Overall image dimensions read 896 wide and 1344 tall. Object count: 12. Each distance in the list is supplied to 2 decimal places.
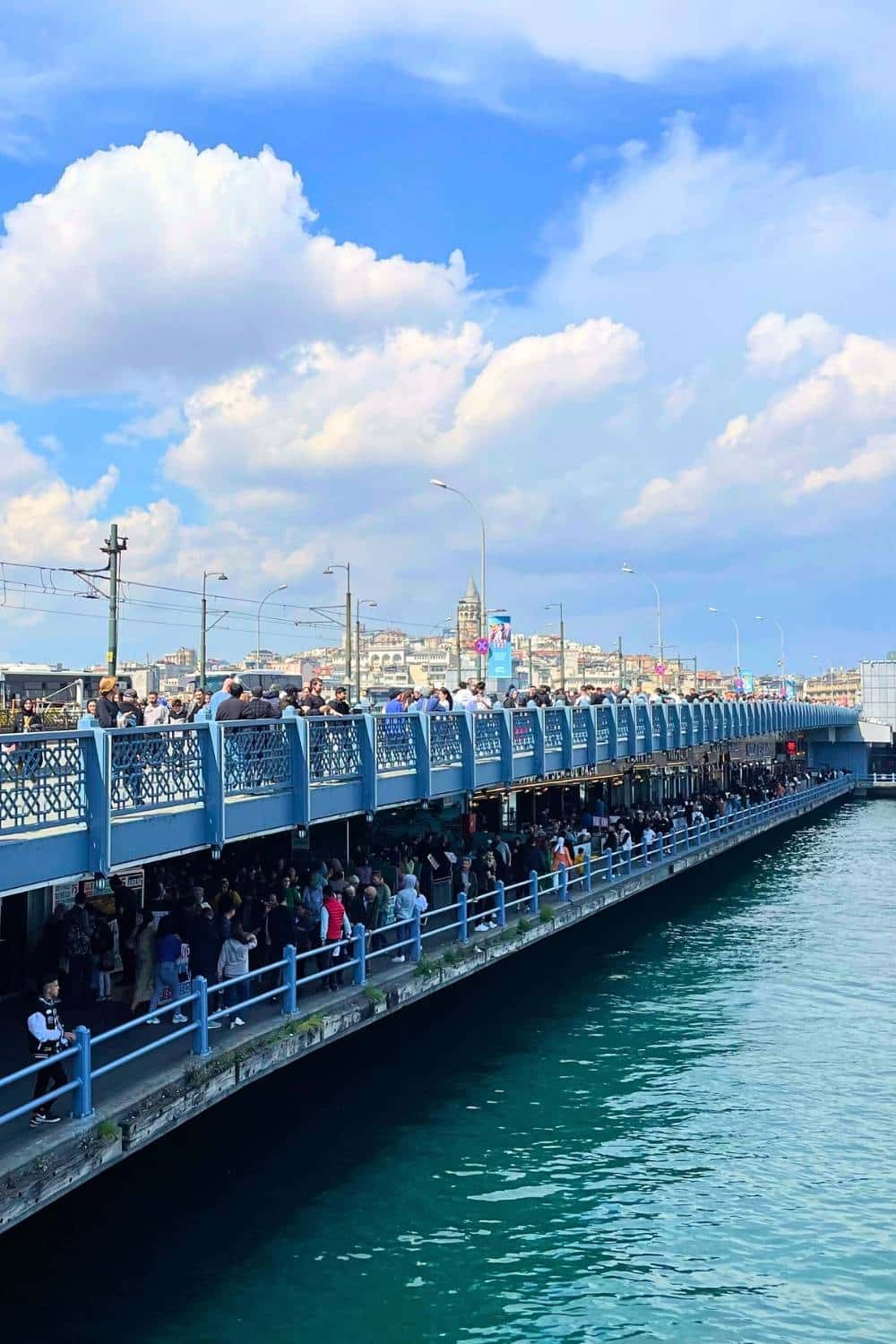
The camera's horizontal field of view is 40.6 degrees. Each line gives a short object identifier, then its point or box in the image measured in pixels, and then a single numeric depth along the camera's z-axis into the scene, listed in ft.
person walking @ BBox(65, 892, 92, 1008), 47.16
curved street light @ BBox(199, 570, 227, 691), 154.55
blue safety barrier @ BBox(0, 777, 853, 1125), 36.55
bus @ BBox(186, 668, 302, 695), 184.96
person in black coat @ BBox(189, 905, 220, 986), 45.60
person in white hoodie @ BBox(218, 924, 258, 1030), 47.37
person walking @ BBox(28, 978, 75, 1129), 36.52
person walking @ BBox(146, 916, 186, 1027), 45.60
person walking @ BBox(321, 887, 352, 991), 55.47
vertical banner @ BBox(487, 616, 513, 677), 100.22
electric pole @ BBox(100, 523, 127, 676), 97.19
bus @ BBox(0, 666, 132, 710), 140.67
